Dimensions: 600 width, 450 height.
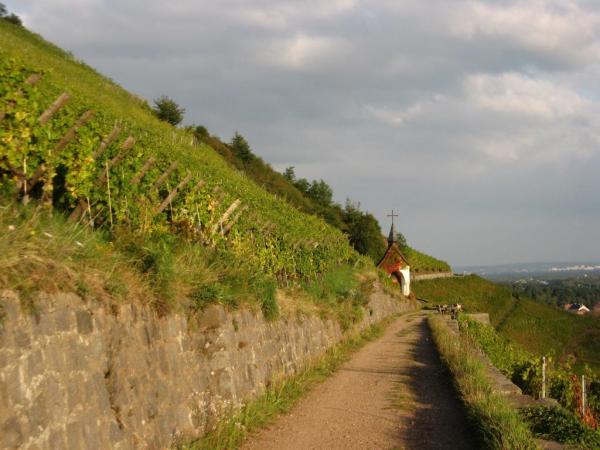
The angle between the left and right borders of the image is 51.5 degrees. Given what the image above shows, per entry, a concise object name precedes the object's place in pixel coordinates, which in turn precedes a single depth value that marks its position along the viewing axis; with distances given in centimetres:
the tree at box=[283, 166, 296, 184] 6752
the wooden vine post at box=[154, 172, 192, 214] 1005
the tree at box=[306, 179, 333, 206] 6512
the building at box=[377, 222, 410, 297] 6172
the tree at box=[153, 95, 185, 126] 5012
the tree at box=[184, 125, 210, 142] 5164
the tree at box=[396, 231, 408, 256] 7125
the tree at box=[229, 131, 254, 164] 5731
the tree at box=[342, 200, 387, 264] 6269
